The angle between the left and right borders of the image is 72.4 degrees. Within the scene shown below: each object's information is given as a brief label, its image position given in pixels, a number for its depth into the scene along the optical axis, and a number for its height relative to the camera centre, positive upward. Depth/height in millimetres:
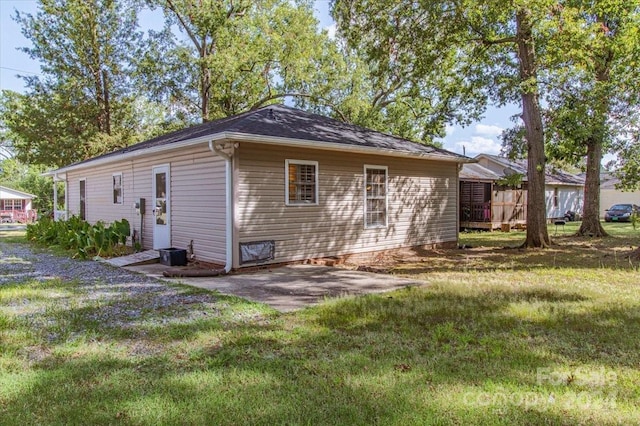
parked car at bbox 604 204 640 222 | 28438 -165
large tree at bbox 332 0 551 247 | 10812 +4422
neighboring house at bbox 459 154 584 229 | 19875 +485
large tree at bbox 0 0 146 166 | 22125 +7082
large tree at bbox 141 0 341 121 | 20828 +7935
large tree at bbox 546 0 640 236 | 9977 +3654
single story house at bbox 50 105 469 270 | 8359 +513
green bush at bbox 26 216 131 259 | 10656 -637
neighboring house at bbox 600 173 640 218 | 36031 +1100
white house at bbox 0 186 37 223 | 33469 +604
